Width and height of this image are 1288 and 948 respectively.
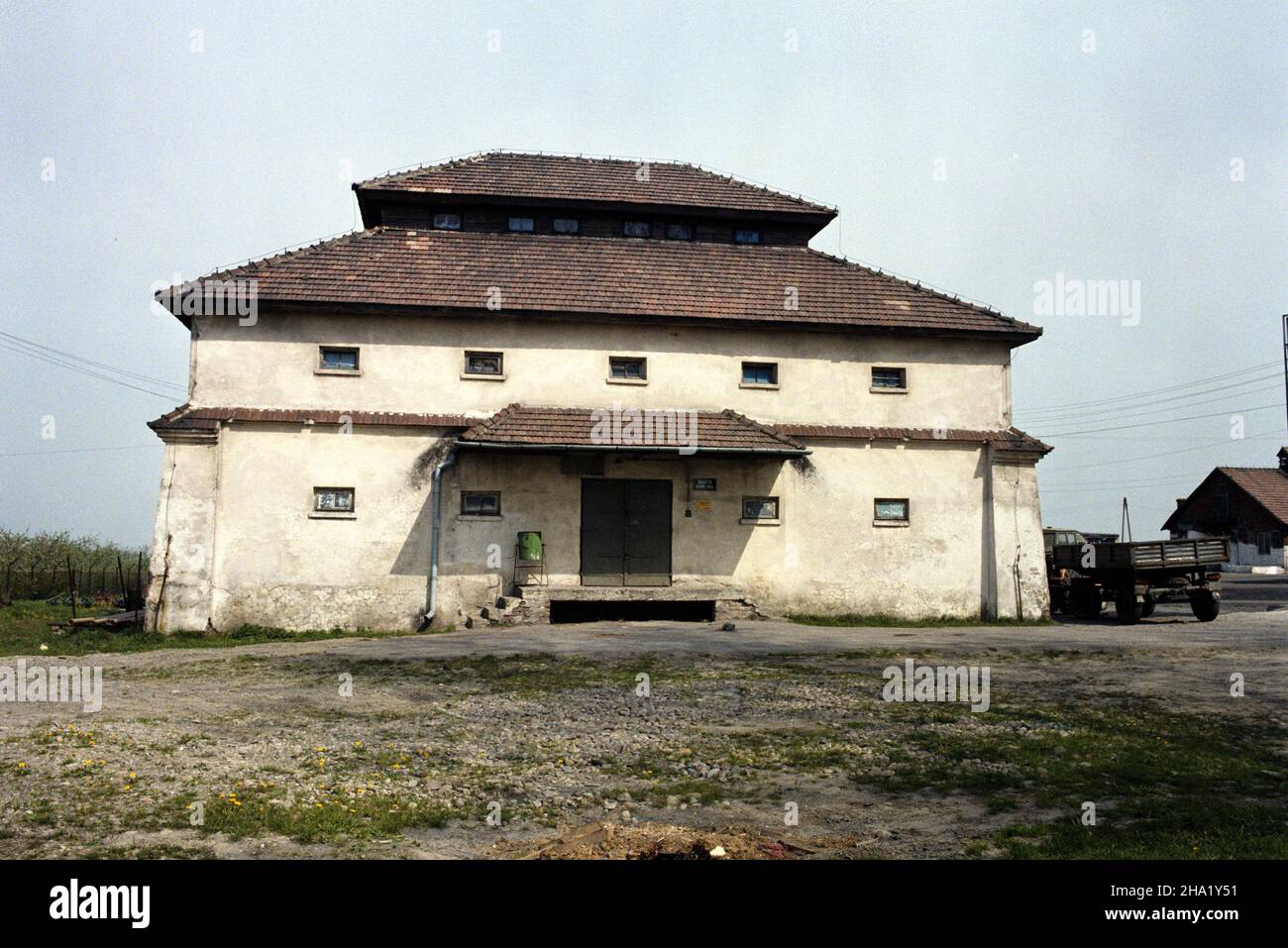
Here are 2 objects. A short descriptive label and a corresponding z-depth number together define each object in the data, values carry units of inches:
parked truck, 895.7
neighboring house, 2037.4
